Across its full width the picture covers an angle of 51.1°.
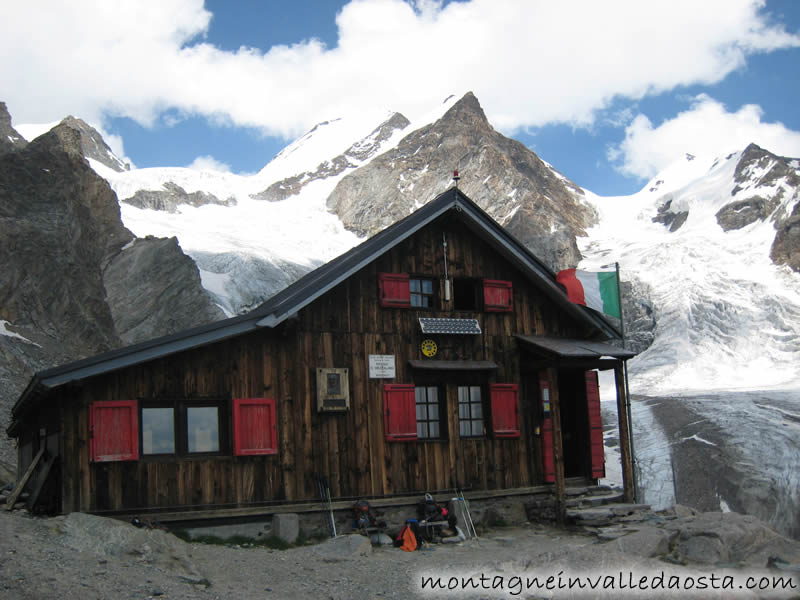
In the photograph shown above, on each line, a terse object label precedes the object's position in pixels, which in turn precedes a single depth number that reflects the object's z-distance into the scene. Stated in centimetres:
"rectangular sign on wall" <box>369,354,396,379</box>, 1548
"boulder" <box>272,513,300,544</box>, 1367
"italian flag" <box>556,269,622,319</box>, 1703
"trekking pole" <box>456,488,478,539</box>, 1505
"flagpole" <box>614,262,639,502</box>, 1686
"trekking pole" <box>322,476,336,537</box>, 1440
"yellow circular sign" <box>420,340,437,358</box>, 1606
